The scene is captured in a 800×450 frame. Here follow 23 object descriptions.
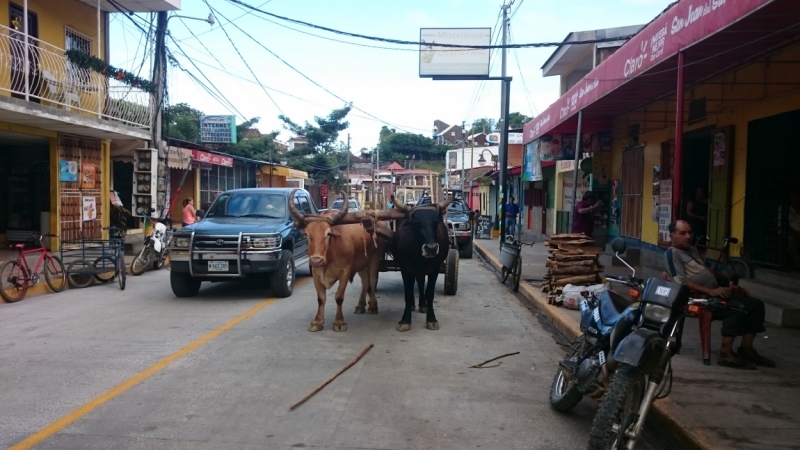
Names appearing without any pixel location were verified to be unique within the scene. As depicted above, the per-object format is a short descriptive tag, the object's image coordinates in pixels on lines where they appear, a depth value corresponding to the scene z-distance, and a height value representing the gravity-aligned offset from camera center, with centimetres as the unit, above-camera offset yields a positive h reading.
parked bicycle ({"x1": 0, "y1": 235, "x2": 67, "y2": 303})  1109 -150
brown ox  853 -77
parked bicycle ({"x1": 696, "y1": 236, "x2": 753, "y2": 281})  973 -97
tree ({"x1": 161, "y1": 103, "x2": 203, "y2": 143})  3875 +386
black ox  885 -75
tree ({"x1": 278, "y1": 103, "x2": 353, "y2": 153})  4997 +476
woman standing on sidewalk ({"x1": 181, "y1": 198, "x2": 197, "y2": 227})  1872 -56
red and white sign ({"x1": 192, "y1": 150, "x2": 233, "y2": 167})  2385 +129
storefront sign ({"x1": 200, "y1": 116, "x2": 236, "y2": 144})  3069 +290
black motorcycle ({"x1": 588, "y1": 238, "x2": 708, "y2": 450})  410 -104
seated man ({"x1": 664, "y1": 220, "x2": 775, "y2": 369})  637 -78
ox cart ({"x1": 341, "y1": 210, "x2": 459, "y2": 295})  912 -94
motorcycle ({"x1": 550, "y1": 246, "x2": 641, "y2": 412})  486 -122
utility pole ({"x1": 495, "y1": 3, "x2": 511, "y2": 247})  2057 +205
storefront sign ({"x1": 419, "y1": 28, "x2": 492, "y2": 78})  2534 +538
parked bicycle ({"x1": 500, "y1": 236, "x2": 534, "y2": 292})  1275 -122
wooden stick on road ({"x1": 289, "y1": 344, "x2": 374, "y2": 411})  563 -179
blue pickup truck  1085 -100
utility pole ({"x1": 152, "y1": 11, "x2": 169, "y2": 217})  1705 +295
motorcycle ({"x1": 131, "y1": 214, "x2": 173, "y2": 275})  1504 -139
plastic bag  1004 -151
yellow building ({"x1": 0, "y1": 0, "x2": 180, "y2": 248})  1535 +148
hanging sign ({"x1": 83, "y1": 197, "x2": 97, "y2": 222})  1798 -52
